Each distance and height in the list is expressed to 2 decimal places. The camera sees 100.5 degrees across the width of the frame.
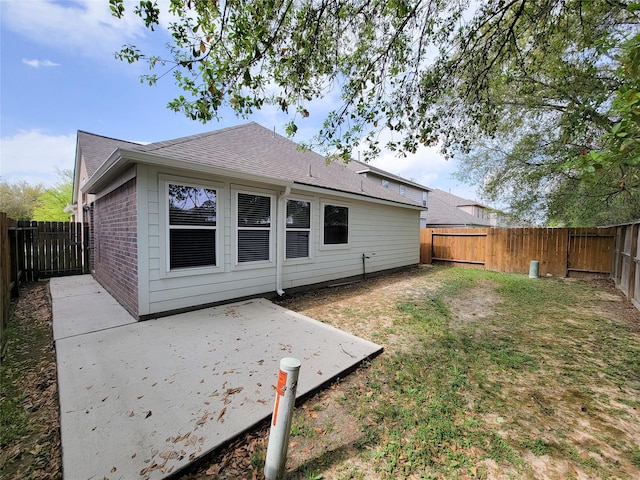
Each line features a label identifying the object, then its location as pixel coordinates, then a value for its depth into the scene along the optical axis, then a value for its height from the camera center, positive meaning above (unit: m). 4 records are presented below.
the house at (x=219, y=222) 4.48 +0.09
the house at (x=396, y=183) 18.31 +3.58
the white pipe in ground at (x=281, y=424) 1.76 -1.32
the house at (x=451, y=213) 23.55 +1.77
